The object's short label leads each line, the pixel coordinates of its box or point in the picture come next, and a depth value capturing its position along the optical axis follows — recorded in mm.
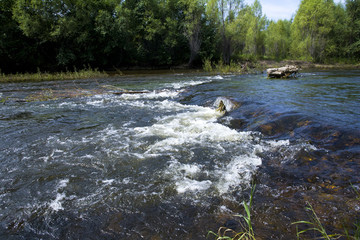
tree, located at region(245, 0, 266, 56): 42781
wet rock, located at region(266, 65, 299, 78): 16641
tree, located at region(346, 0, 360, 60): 36222
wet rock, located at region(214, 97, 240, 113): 8120
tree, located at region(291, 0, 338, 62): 34031
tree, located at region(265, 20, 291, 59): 45625
